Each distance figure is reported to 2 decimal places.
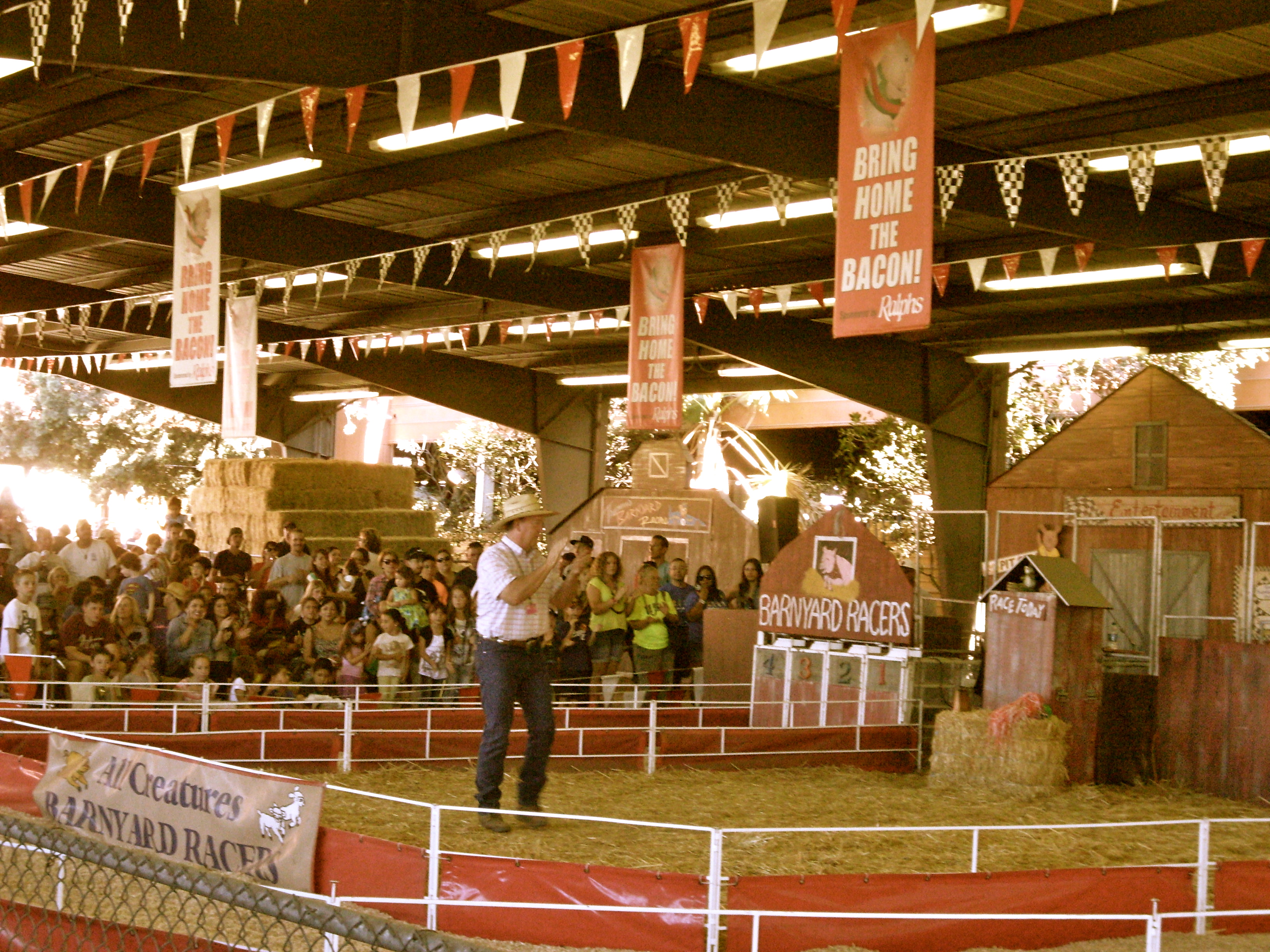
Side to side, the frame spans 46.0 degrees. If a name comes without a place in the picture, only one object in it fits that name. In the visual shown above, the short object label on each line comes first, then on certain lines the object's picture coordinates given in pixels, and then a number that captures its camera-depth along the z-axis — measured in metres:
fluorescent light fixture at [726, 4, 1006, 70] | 7.97
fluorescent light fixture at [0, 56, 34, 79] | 9.26
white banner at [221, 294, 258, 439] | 13.64
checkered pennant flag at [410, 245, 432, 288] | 13.98
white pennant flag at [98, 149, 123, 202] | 10.62
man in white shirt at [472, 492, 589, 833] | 7.23
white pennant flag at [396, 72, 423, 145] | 8.09
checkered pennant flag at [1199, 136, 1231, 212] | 8.65
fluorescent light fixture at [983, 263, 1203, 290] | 14.05
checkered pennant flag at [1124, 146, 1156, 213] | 9.02
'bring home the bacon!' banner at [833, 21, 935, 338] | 7.22
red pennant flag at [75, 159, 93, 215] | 10.95
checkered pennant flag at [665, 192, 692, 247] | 11.45
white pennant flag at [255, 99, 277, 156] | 8.80
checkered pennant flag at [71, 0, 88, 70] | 7.67
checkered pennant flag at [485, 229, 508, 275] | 13.74
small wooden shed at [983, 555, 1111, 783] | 10.52
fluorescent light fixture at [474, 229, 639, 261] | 14.15
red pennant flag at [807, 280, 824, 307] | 14.73
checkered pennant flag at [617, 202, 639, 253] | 11.98
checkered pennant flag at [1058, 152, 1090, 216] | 9.73
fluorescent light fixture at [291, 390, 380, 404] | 26.58
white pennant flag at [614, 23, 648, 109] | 7.34
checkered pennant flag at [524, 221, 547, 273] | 12.77
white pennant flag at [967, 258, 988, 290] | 12.77
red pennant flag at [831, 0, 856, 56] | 6.60
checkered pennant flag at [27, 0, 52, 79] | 7.88
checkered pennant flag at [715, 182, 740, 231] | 11.05
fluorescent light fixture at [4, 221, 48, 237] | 14.33
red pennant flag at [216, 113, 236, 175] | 9.41
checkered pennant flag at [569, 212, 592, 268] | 12.15
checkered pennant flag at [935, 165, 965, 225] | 10.26
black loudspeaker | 19.06
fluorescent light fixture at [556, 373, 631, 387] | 22.97
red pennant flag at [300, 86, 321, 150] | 8.51
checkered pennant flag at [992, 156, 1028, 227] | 10.34
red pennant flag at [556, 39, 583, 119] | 7.80
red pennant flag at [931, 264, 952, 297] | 13.11
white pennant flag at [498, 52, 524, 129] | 7.79
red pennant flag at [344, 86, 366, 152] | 8.29
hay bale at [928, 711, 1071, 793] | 9.85
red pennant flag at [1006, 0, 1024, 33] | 6.02
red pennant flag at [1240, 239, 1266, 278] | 11.84
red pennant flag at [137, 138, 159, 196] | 10.28
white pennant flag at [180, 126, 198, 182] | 9.64
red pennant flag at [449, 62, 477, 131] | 8.05
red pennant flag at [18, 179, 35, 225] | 11.59
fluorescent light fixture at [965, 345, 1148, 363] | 17.48
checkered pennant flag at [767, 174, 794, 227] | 10.60
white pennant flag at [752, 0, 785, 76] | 6.56
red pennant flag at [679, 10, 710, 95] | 7.16
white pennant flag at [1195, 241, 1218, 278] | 11.70
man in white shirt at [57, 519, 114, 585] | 14.71
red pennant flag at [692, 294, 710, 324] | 15.74
